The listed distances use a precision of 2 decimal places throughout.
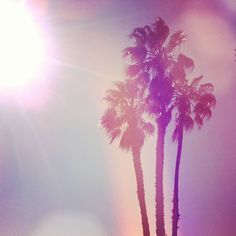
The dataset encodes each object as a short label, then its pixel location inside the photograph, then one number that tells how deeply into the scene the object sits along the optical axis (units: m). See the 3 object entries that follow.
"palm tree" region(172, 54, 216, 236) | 35.53
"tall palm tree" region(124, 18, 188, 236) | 34.69
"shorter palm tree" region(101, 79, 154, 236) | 35.16
